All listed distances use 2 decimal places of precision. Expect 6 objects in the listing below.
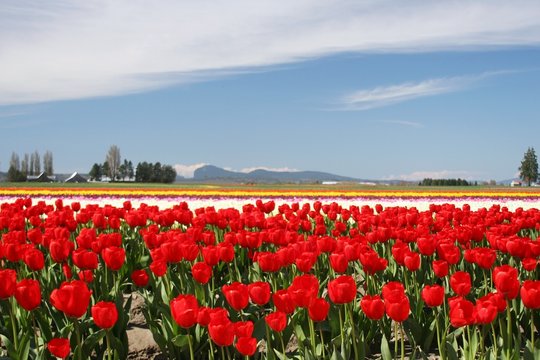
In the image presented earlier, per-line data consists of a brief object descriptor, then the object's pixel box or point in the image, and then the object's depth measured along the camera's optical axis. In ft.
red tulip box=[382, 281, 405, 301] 11.98
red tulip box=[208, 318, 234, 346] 10.77
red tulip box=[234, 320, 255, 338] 10.90
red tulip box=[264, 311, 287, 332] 11.51
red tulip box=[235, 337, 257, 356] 10.83
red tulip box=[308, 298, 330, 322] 11.78
